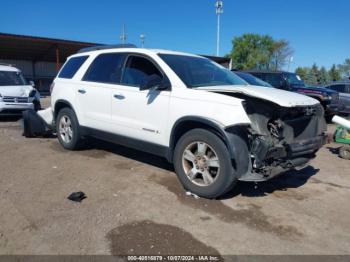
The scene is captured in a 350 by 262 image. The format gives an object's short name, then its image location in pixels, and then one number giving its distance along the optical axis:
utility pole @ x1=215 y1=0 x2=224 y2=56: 41.12
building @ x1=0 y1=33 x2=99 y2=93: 24.92
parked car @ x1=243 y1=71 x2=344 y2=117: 12.87
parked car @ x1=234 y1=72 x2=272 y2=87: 9.65
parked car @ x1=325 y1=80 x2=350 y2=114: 13.86
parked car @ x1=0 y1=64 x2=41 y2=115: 11.18
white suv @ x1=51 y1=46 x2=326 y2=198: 4.16
